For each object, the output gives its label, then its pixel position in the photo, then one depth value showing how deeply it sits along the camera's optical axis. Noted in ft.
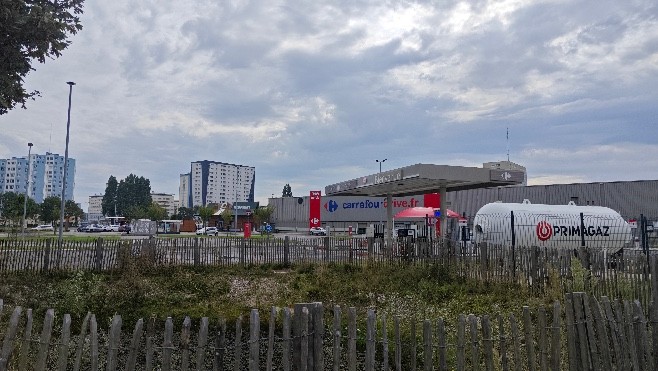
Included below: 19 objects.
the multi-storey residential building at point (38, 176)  460.14
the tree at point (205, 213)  305.32
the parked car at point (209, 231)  223.75
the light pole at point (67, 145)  105.54
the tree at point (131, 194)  421.59
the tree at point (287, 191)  500.74
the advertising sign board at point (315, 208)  110.51
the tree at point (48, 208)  317.63
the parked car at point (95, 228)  245.65
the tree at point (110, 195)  424.50
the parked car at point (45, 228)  243.23
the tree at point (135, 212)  354.86
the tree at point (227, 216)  287.03
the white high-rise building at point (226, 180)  561.02
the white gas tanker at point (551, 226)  66.90
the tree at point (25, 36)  39.01
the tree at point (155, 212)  339.57
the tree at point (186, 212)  410.33
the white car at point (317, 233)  215.47
